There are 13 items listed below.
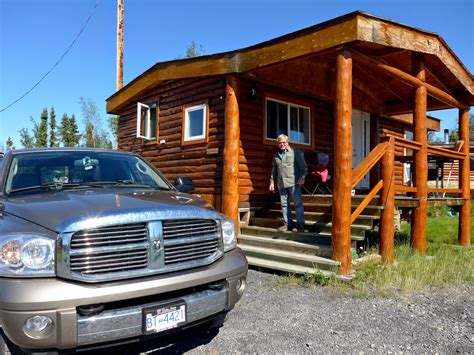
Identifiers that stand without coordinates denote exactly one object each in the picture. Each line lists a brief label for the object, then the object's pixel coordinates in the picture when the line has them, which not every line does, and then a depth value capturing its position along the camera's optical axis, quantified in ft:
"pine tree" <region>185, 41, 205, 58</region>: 97.90
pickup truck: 7.54
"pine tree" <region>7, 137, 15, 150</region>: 201.63
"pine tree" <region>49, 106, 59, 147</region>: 169.21
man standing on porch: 22.34
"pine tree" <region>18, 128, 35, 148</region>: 149.89
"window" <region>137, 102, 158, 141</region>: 33.68
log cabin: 18.70
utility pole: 51.03
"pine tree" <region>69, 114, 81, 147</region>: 159.06
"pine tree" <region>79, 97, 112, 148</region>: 143.13
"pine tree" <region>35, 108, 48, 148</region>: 146.30
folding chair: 28.75
